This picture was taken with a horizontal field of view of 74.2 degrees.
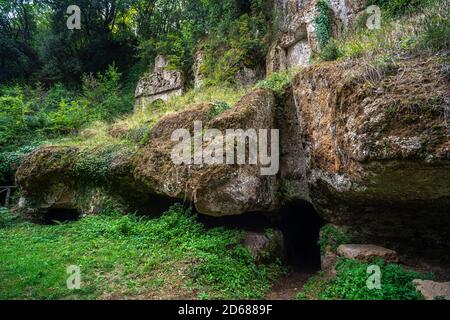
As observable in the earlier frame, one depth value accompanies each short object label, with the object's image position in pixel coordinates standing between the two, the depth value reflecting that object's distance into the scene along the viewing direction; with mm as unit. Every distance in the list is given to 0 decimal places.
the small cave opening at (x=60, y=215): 11297
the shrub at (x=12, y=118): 15477
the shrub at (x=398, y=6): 9320
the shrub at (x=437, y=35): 5391
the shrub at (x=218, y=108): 8531
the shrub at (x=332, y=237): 7488
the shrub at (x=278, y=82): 8898
